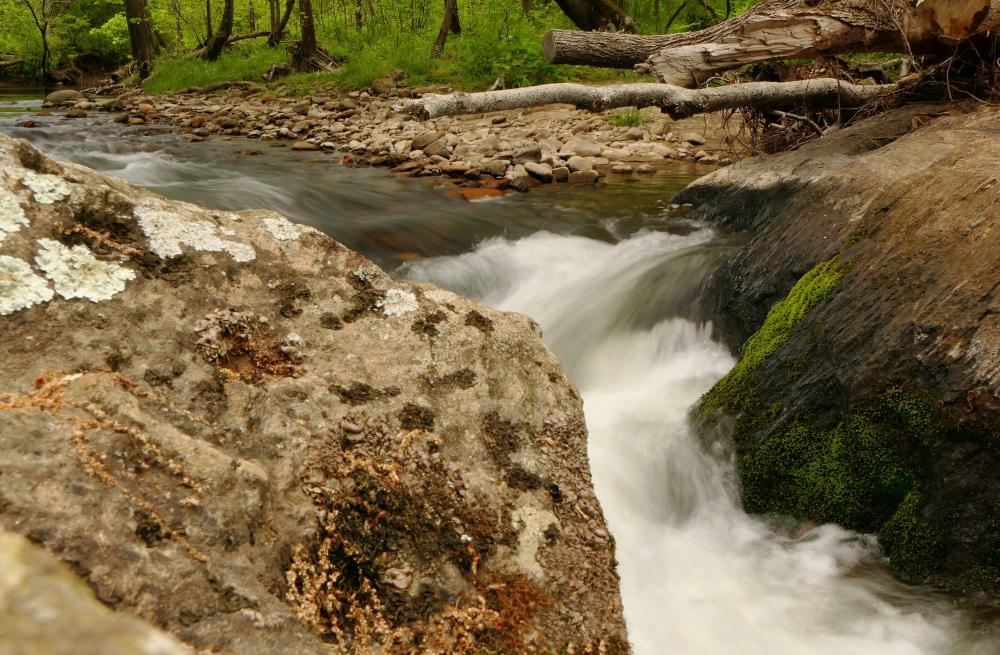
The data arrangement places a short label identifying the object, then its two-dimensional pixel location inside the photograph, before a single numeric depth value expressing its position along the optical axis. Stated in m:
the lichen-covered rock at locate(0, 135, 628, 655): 1.49
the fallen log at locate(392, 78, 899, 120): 5.31
